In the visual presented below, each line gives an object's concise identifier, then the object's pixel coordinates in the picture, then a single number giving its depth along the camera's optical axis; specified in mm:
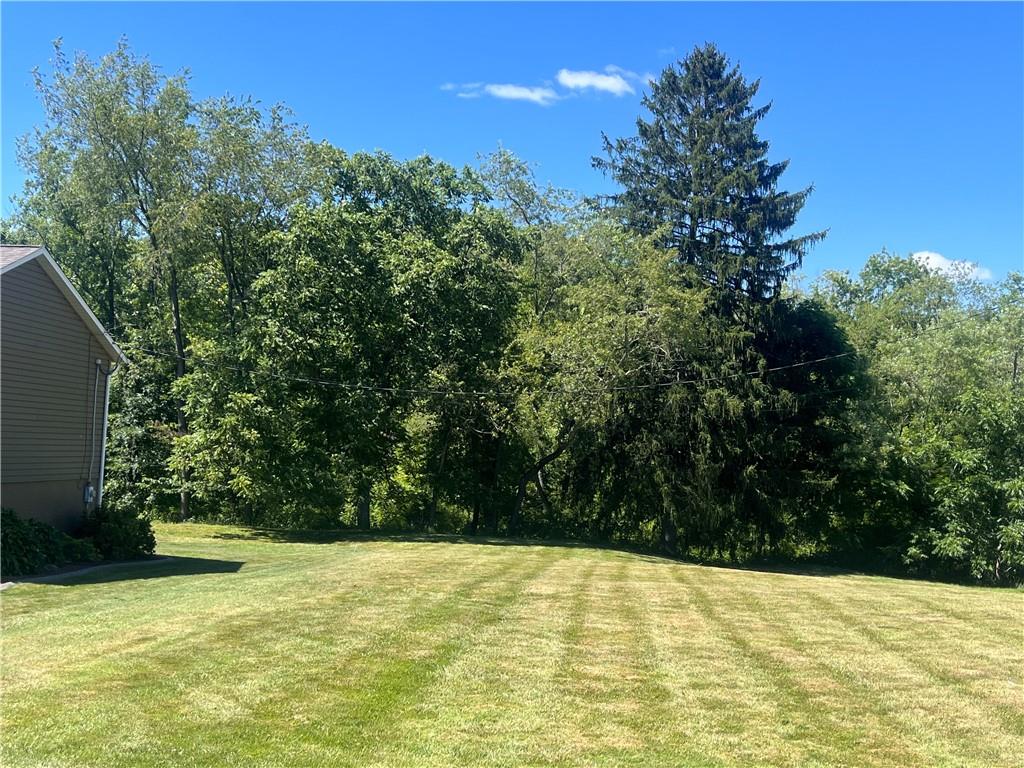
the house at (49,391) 13820
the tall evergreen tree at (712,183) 25922
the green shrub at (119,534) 14914
